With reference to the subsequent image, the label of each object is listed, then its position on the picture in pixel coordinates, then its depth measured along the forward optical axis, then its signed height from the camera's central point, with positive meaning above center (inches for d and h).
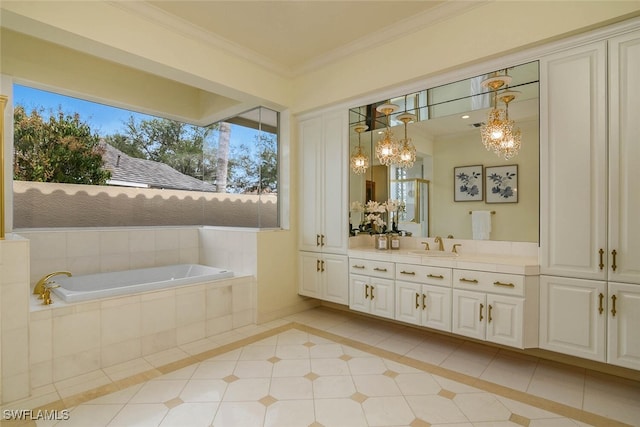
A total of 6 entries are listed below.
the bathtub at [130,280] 100.8 -27.3
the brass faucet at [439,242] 130.6 -12.0
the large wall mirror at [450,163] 108.4 +20.1
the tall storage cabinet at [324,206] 140.5 +3.2
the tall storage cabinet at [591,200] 81.2 +3.6
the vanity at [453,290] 94.0 -26.4
